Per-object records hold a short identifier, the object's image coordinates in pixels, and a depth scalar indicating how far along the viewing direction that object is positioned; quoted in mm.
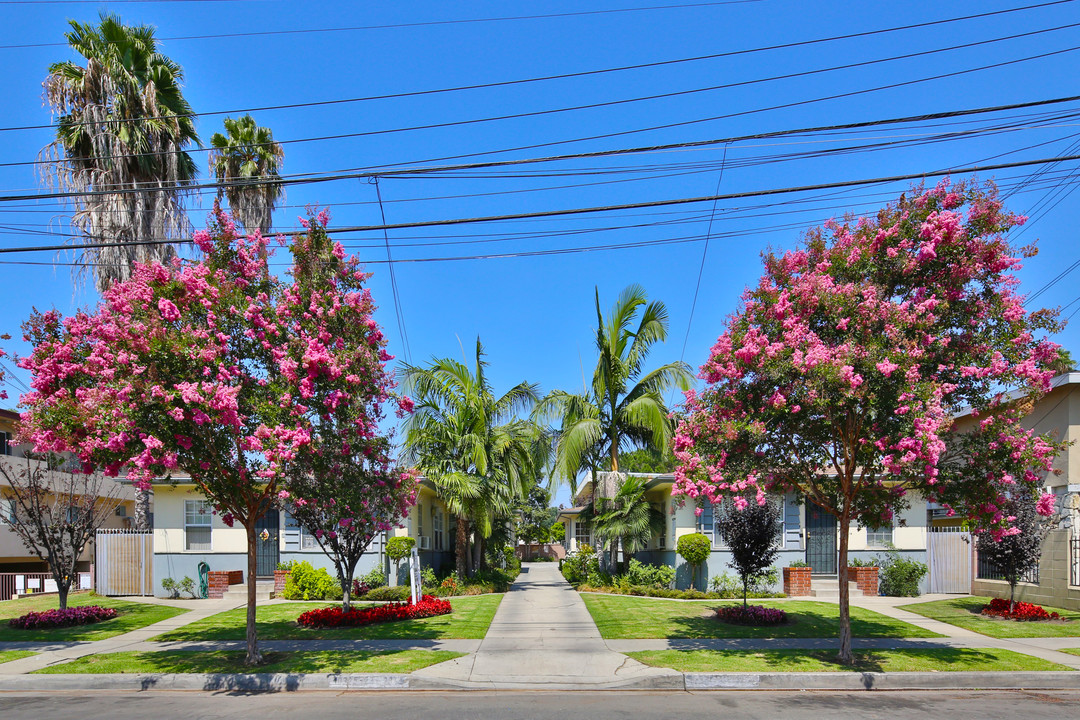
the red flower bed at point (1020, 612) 15781
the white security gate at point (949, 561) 21438
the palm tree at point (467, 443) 20734
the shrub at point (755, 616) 15203
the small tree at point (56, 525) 17000
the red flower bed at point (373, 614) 15461
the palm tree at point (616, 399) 21500
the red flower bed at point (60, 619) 16078
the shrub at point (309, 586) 20375
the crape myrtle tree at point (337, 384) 11227
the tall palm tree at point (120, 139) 19328
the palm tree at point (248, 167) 23391
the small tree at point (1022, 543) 15820
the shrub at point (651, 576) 21359
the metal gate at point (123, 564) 22203
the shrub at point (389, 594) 19891
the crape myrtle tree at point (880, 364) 10461
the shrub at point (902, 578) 20500
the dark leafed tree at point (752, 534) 16094
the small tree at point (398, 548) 20078
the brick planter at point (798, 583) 20542
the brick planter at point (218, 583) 21266
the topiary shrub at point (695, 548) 19844
